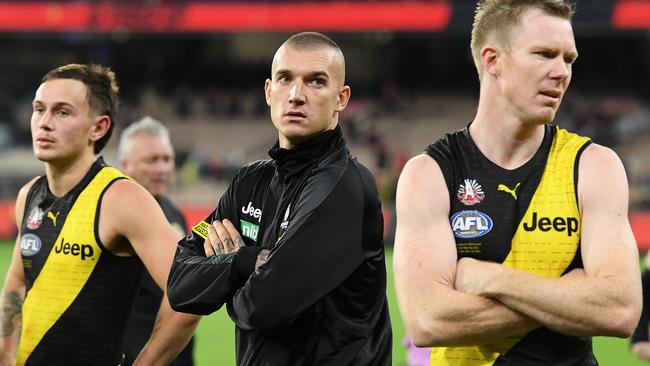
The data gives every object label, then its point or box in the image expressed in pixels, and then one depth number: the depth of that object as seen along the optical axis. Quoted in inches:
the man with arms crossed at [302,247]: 248.8
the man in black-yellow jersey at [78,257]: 319.3
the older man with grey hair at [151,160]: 469.4
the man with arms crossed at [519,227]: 230.8
